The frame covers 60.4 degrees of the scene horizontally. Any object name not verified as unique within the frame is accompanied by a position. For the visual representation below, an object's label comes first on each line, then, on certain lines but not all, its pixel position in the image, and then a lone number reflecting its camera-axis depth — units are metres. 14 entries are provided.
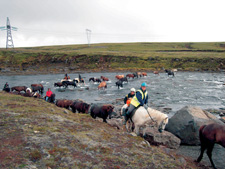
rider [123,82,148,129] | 11.02
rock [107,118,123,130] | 13.16
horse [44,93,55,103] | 21.00
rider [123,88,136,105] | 12.75
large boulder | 12.35
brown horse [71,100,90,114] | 16.94
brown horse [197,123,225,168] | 9.01
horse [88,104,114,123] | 14.30
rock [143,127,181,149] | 11.61
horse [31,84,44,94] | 31.78
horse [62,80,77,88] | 37.12
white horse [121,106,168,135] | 11.02
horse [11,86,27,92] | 30.67
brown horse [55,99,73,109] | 18.56
